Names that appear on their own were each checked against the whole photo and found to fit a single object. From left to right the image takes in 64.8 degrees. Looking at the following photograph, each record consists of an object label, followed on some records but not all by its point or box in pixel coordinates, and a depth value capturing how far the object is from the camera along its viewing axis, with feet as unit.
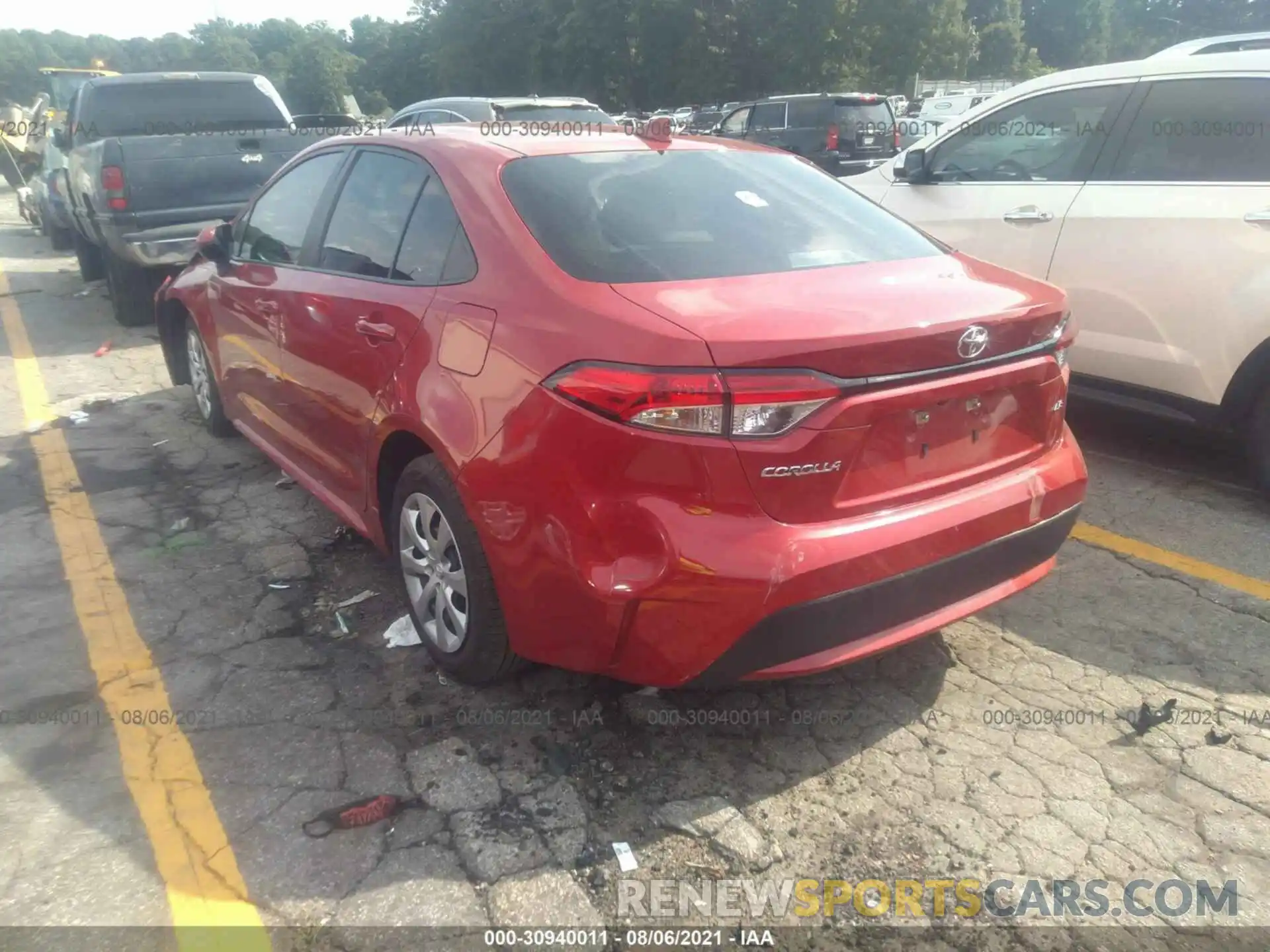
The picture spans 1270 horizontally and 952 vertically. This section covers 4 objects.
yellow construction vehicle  51.65
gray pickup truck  26.16
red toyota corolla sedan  7.64
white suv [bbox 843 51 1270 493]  13.62
